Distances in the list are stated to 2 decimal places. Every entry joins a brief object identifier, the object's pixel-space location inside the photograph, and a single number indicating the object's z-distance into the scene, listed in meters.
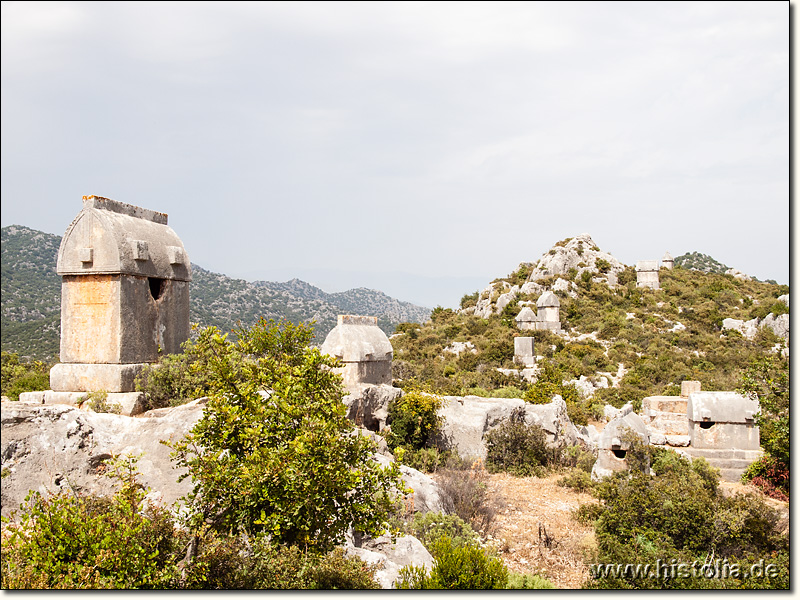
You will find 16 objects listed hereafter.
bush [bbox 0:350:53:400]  7.56
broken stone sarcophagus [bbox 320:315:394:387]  11.70
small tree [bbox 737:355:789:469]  10.45
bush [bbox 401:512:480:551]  6.69
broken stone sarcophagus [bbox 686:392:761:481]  12.48
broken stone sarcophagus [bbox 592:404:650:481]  10.68
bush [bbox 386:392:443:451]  11.20
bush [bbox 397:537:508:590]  4.43
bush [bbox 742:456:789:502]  10.78
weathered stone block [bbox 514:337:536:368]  29.48
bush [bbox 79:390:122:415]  6.35
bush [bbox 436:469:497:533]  8.18
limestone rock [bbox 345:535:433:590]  4.93
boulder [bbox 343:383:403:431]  10.65
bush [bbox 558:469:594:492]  10.35
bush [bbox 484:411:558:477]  11.64
